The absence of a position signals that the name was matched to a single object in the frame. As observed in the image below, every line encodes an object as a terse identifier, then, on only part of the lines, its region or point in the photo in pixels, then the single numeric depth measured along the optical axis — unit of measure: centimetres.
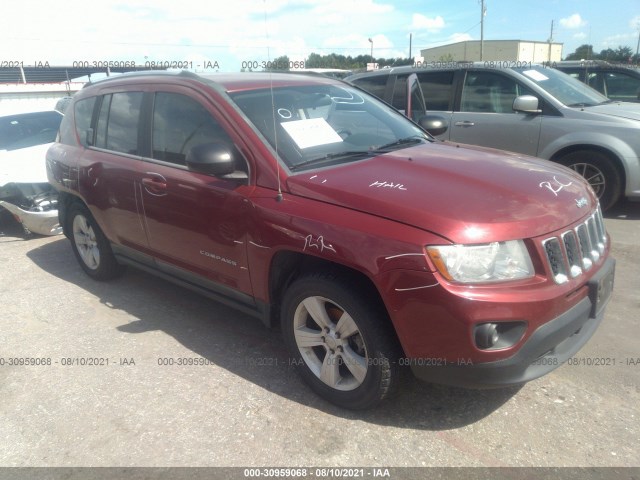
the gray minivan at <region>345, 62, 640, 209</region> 598
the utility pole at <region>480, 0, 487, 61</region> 3904
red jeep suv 239
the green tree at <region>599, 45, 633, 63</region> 3087
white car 607
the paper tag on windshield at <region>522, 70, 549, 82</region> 657
